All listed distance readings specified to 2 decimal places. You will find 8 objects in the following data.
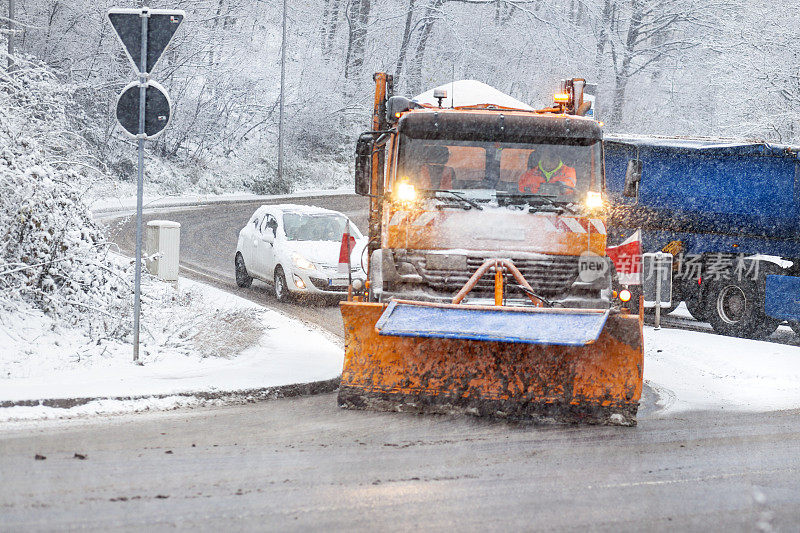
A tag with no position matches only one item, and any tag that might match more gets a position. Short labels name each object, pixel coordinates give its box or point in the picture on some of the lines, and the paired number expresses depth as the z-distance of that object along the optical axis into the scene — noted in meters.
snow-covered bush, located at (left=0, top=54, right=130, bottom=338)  19.34
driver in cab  18.56
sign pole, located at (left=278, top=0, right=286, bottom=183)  80.45
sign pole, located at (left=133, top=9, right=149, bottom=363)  17.17
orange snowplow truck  15.66
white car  30.67
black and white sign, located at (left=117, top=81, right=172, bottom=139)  17.41
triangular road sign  17.27
